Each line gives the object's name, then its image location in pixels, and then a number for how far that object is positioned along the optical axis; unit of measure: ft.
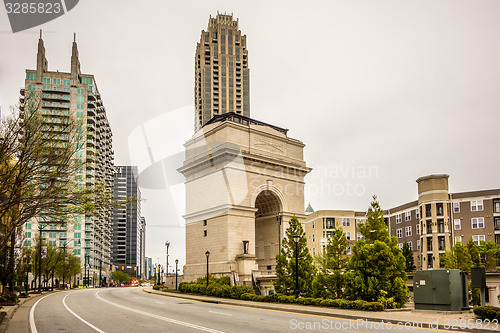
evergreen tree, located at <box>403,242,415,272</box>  225.35
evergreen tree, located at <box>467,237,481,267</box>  152.35
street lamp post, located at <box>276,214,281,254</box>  180.86
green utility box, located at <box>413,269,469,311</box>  70.18
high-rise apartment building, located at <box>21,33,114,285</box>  380.58
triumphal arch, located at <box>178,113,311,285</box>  167.94
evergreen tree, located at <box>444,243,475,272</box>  149.81
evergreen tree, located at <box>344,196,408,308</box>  85.15
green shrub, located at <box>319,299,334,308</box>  86.73
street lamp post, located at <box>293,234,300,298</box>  101.32
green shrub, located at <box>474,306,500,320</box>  58.85
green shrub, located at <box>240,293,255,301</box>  112.07
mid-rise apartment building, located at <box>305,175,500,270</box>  220.23
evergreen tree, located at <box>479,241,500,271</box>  178.85
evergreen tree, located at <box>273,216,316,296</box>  111.65
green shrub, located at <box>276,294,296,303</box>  99.05
